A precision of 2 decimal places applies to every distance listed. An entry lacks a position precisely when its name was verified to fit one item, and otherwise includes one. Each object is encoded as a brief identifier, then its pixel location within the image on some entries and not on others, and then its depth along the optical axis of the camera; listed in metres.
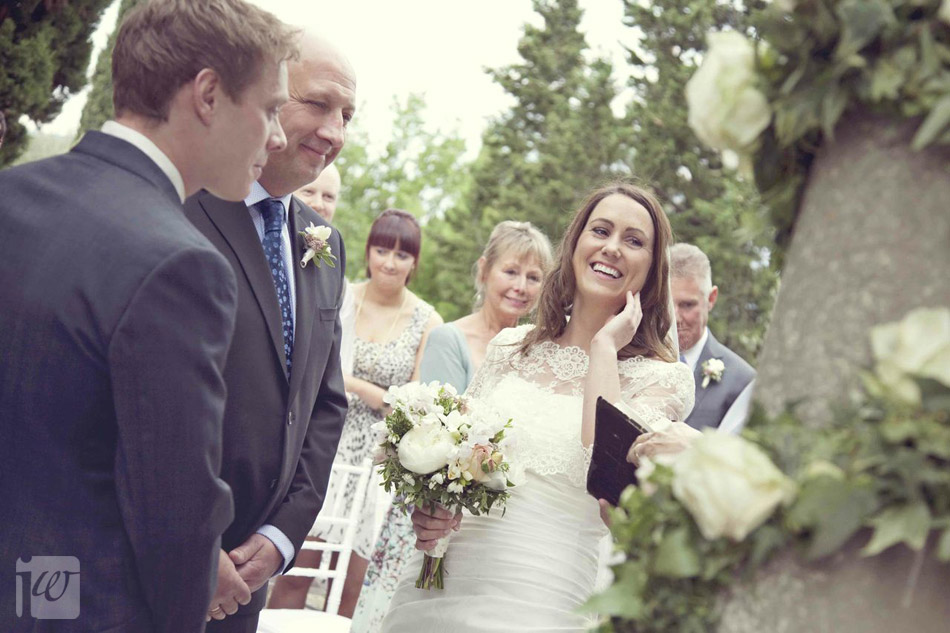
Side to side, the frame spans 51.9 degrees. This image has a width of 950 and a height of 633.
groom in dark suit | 2.10
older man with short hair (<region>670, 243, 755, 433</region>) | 6.22
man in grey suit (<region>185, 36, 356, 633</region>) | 2.90
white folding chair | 4.65
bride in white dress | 3.66
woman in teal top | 5.50
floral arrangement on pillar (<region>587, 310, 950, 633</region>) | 1.29
